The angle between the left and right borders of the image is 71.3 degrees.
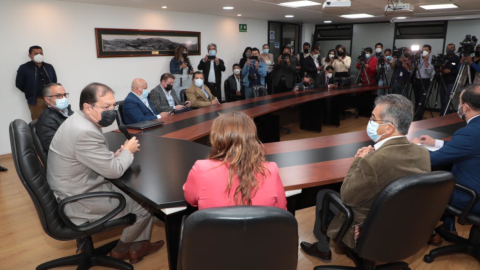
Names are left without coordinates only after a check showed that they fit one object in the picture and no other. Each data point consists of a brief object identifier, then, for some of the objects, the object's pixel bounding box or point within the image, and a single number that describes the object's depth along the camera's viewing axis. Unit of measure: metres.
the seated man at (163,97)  4.35
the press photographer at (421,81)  6.80
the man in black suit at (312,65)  7.48
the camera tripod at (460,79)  6.23
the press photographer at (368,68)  7.81
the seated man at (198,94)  4.84
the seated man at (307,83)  6.73
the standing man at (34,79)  4.62
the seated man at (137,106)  3.52
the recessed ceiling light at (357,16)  7.94
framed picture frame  5.81
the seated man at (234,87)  6.64
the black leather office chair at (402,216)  1.40
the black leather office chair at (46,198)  1.69
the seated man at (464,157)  2.00
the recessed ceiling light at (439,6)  6.13
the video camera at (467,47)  5.84
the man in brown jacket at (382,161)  1.52
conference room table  1.76
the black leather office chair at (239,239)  1.04
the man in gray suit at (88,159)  1.84
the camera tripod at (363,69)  7.63
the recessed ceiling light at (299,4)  5.90
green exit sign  8.33
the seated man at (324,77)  7.06
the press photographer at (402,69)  6.94
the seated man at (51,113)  2.49
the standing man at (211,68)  6.99
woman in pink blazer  1.33
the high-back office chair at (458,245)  2.09
